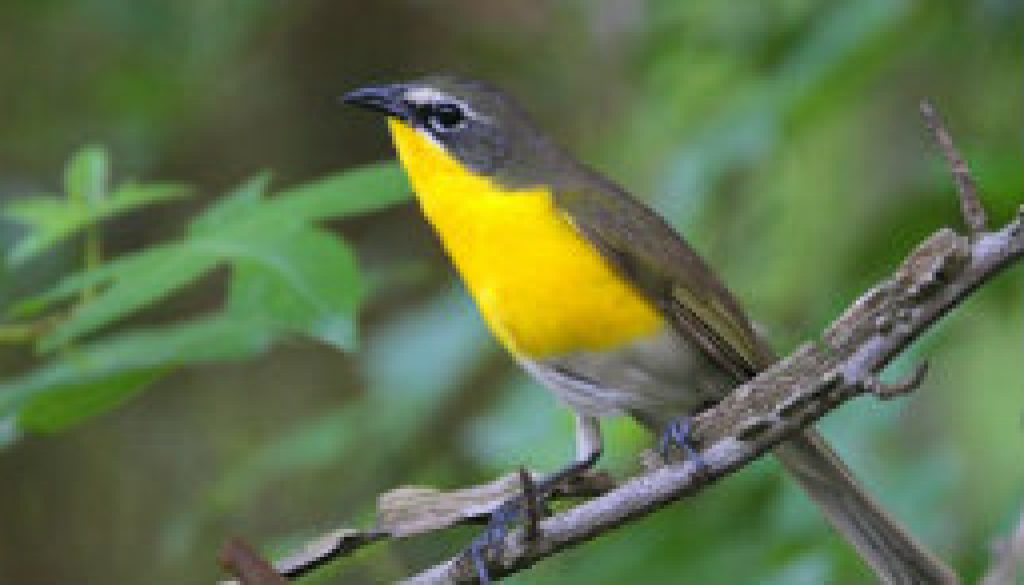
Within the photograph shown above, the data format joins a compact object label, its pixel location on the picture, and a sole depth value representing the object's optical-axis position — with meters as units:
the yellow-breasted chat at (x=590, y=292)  6.70
